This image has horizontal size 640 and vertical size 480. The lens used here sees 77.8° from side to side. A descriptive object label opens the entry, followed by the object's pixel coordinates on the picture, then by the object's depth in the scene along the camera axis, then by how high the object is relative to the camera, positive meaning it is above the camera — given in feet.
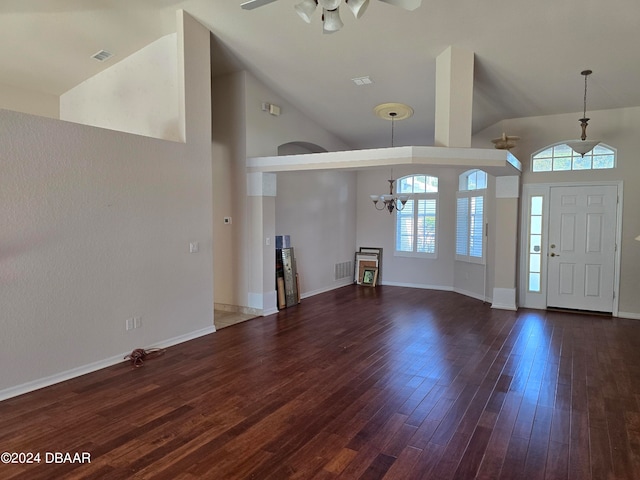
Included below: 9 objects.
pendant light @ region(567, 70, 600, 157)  15.39 +2.99
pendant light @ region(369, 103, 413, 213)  20.91 +5.85
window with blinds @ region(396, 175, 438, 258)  27.96 +0.18
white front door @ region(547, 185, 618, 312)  20.29 -1.39
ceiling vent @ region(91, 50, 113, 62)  17.78 +7.48
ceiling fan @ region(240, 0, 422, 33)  8.48 +4.71
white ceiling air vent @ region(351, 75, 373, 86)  18.80 +6.70
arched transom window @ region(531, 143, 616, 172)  20.17 +3.25
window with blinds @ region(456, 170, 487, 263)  24.22 +0.23
